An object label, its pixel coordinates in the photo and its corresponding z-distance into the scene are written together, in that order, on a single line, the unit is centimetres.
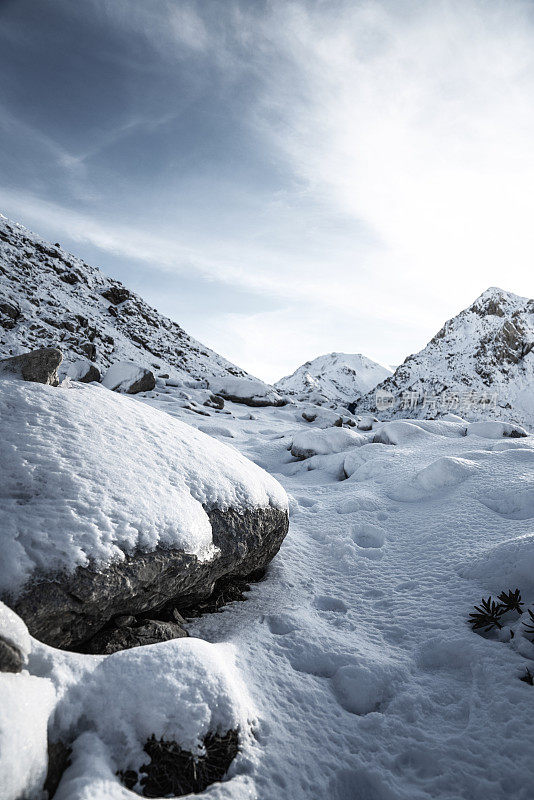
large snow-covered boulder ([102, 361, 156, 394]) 1489
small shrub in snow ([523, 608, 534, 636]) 249
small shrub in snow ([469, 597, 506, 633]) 271
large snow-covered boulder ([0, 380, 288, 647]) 195
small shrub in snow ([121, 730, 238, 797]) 153
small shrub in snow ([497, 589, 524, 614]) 275
